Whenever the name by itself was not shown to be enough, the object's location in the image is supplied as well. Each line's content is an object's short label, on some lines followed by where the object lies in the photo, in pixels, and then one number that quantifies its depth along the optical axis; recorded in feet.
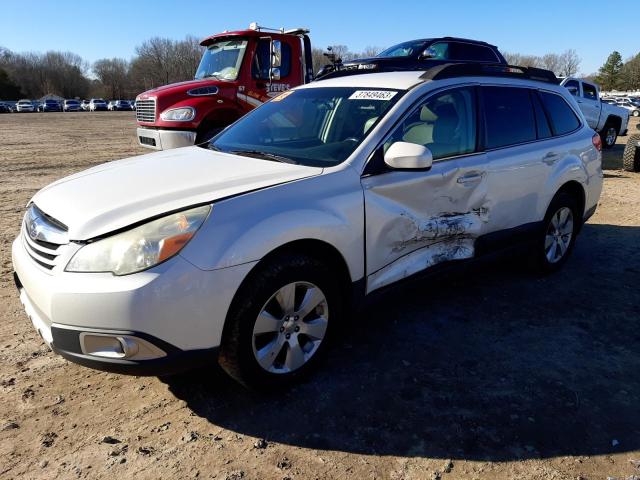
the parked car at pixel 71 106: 224.53
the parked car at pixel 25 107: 201.98
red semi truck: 27.27
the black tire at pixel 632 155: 37.17
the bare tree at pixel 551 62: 338.54
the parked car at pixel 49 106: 211.41
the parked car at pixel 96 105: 222.28
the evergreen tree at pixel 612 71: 326.85
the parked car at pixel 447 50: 32.42
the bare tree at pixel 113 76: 351.87
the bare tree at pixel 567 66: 328.08
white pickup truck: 46.62
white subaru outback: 7.86
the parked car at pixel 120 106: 230.68
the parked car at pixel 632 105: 158.71
